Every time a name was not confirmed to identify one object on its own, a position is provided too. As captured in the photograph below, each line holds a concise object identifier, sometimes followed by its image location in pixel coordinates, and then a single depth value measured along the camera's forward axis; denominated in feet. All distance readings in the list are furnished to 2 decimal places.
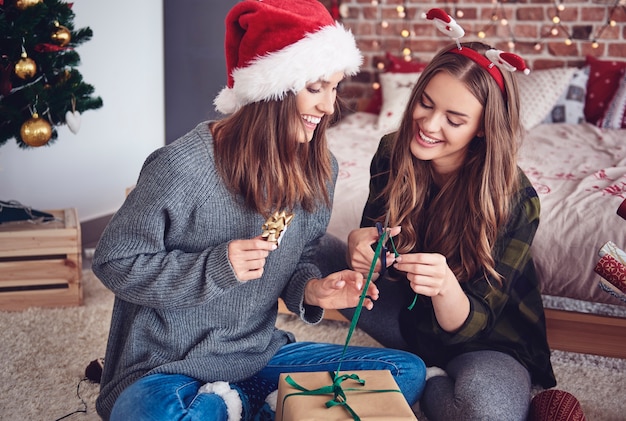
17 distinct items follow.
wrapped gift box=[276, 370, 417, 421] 3.66
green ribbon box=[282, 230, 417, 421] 3.73
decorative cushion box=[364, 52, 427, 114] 12.26
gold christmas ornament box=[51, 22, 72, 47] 6.91
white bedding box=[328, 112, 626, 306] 6.12
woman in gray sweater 4.23
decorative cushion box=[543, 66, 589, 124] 11.08
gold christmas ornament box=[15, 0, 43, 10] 6.61
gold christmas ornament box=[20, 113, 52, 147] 6.96
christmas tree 6.66
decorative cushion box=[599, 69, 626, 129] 10.55
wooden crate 7.14
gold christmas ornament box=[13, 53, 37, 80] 6.72
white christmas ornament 7.24
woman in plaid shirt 4.99
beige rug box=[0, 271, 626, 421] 5.50
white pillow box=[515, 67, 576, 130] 10.85
